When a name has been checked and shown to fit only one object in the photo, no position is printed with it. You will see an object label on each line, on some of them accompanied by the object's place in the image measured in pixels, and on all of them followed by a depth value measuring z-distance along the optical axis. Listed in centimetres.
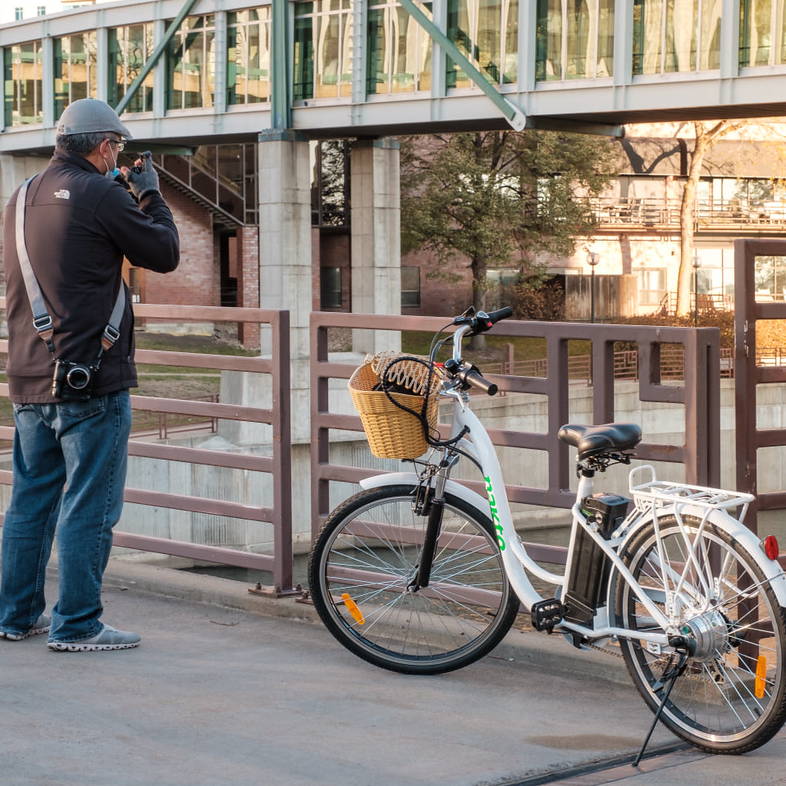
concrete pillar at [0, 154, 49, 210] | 4703
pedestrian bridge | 3209
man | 583
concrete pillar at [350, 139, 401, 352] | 3906
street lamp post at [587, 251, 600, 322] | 4778
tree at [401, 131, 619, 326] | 4716
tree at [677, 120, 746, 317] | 5184
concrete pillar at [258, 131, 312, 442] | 3769
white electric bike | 501
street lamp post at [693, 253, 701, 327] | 5560
